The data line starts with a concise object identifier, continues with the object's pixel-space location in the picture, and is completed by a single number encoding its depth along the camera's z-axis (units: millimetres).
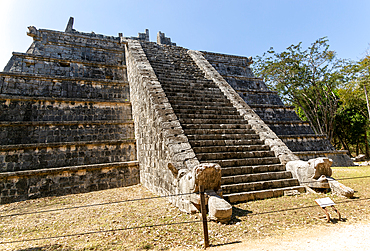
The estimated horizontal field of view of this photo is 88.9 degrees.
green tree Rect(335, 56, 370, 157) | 14352
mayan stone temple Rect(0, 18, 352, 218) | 5152
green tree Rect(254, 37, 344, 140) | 17141
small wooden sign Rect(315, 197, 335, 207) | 3322
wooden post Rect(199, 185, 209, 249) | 2777
